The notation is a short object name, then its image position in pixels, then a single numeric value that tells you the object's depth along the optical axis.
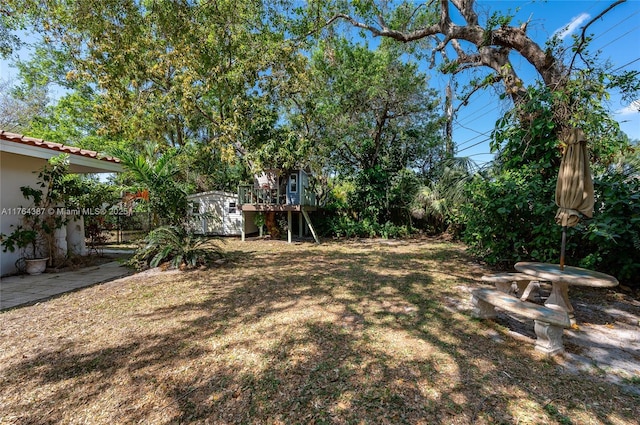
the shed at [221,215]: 12.49
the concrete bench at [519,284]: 3.58
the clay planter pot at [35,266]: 5.37
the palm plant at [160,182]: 5.76
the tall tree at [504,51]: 4.63
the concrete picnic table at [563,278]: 2.86
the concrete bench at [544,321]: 2.50
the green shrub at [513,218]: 4.57
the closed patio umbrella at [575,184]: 3.21
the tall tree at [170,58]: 6.02
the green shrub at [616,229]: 3.83
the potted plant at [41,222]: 5.29
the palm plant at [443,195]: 9.58
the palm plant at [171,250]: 5.88
